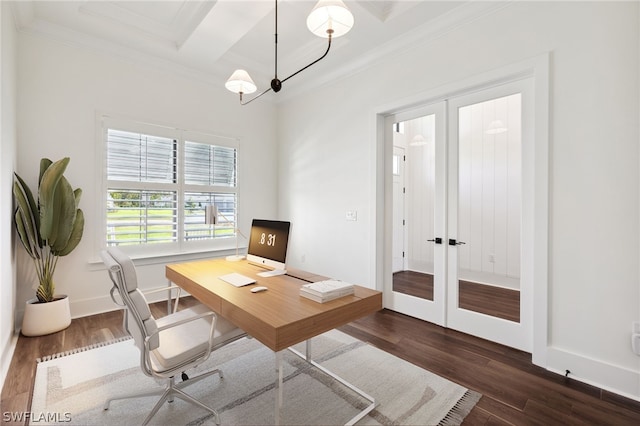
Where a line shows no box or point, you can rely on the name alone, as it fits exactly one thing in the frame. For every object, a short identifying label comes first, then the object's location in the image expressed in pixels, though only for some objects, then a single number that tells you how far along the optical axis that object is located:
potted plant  2.72
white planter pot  2.77
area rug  1.77
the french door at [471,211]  2.58
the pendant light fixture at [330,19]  1.81
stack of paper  1.70
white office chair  1.50
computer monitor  2.29
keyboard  2.02
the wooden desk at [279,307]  1.41
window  3.53
